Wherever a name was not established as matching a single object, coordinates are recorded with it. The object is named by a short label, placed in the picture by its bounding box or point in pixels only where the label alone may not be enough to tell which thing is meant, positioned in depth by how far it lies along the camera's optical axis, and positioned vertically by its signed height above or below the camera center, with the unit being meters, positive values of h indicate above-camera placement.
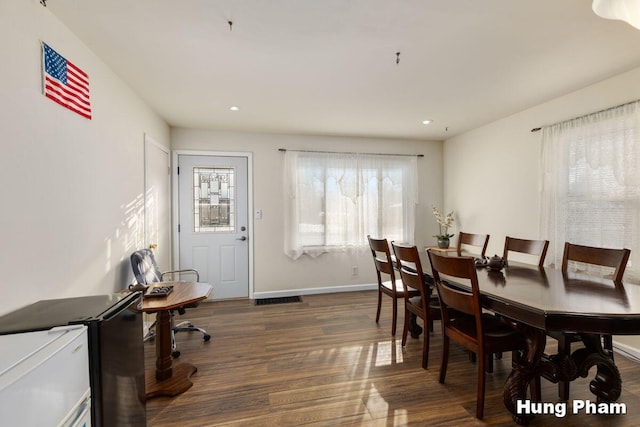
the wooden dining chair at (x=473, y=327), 1.69 -0.77
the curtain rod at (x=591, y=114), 2.40 +0.90
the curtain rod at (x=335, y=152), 4.17 +0.90
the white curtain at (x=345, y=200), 4.20 +0.17
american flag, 1.58 +0.78
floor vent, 3.93 -1.25
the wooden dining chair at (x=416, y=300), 2.22 -0.72
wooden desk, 1.95 -1.07
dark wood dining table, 1.34 -0.53
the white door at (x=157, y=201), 3.00 +0.13
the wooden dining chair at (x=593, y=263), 1.78 -0.38
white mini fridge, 0.78 -0.51
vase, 4.11 -0.46
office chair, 2.45 -0.56
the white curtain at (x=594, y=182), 2.39 +0.26
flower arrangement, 4.48 -0.15
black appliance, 1.15 -0.58
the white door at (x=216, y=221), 3.93 -0.13
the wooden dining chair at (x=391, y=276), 2.75 -0.66
